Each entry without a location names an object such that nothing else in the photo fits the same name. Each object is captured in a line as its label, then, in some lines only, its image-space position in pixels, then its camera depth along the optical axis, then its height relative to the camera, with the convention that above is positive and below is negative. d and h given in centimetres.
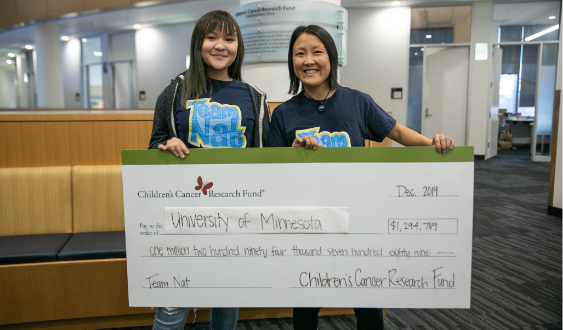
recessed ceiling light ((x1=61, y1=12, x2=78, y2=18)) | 731 +203
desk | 952 -31
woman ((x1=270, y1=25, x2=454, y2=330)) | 117 +3
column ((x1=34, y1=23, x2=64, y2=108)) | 781 +115
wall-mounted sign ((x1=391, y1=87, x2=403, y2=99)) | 737 +52
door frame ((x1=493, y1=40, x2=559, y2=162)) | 726 +50
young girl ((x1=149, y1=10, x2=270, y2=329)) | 120 +5
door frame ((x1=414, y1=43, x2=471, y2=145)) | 736 +94
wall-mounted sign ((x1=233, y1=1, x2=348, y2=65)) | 271 +71
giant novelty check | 104 -30
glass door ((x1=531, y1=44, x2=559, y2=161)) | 739 +40
